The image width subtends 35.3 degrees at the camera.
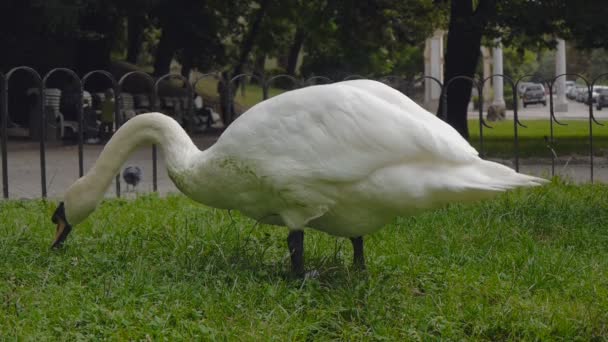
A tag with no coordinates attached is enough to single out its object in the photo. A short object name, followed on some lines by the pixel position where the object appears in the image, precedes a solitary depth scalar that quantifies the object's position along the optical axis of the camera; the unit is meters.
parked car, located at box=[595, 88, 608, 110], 35.91
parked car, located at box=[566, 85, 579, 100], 67.45
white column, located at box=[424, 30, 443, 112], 47.03
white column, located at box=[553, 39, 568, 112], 44.25
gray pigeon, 10.27
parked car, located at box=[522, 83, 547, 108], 58.91
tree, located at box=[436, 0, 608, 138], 14.74
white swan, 4.84
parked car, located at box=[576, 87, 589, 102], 59.30
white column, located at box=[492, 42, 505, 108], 37.75
